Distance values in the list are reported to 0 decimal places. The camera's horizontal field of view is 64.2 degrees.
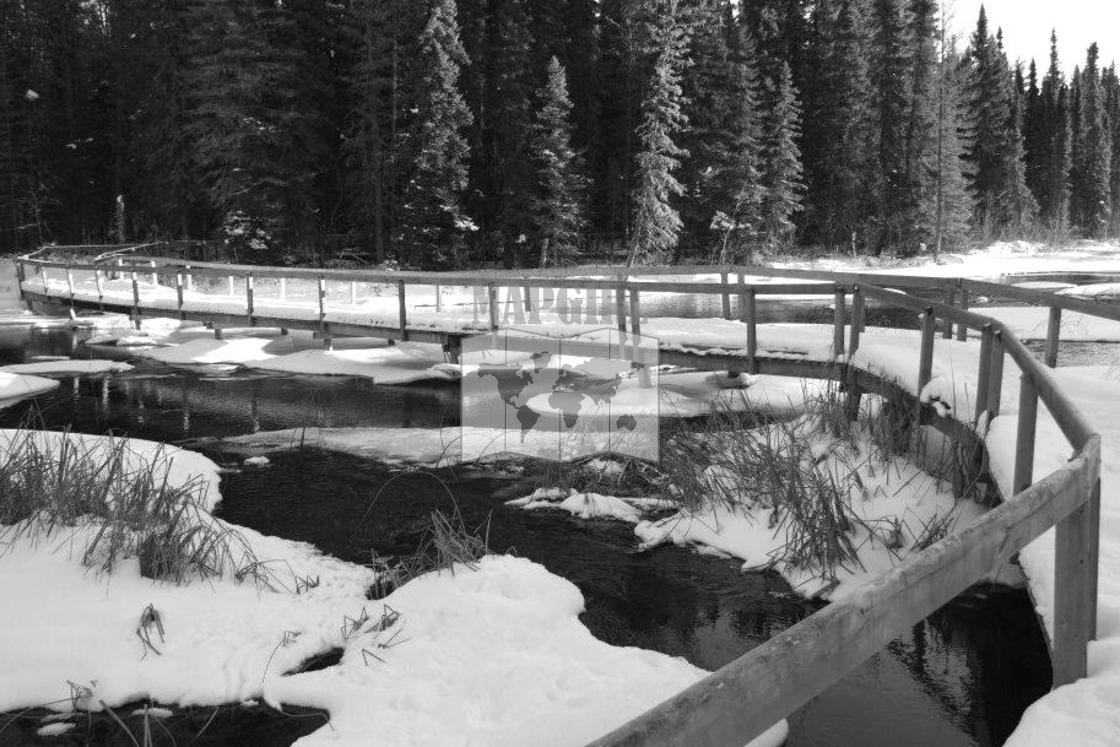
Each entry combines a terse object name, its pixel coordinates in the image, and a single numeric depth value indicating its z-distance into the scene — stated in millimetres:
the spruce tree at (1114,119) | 81956
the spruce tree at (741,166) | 40062
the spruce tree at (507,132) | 37094
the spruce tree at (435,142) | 32812
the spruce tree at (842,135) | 47062
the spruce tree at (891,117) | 48375
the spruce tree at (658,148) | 36562
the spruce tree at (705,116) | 40375
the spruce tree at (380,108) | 33781
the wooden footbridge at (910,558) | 1618
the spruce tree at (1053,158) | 71375
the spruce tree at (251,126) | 31453
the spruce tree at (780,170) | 42031
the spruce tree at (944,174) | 45562
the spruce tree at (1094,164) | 76438
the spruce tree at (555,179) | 35438
